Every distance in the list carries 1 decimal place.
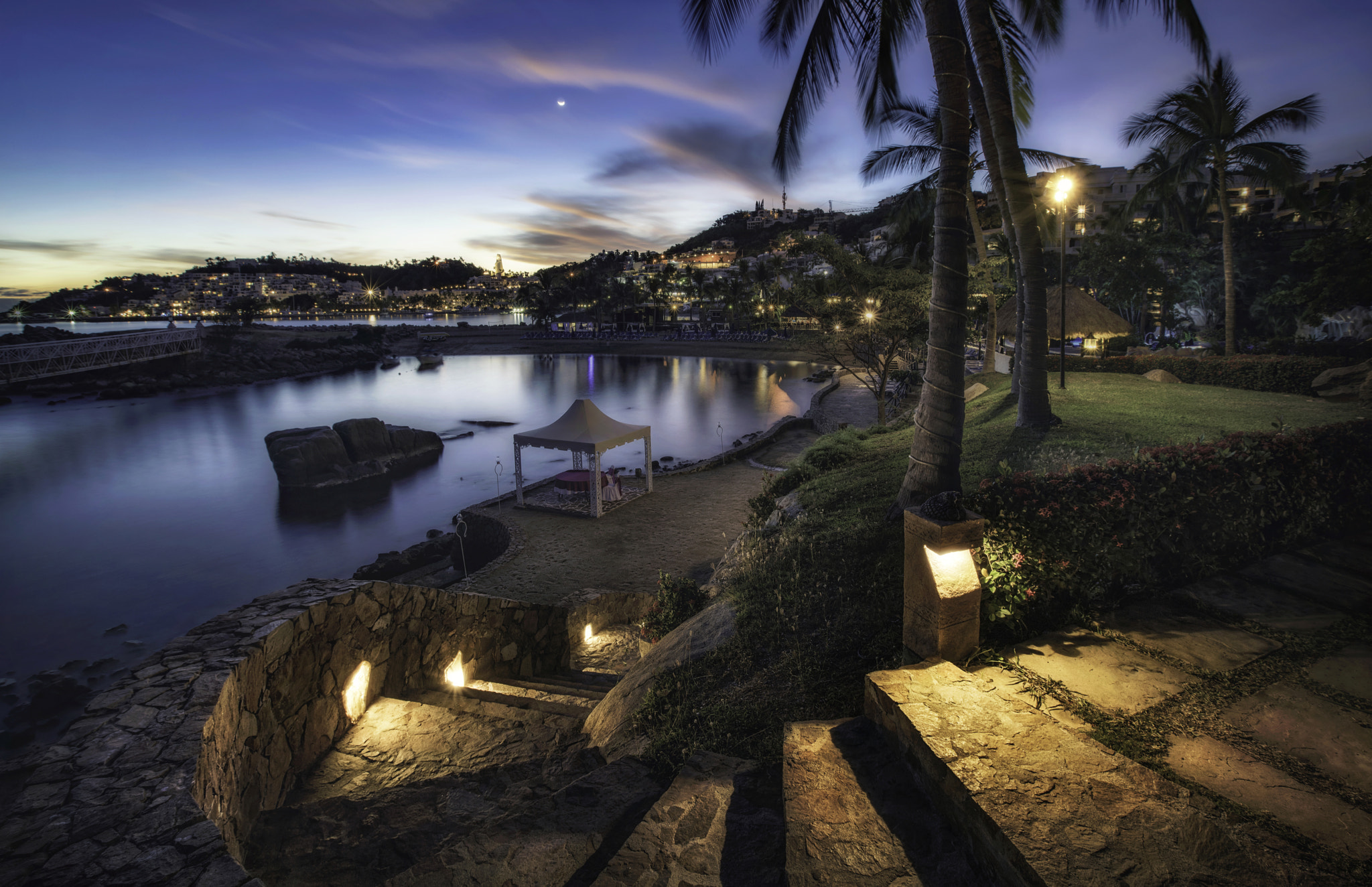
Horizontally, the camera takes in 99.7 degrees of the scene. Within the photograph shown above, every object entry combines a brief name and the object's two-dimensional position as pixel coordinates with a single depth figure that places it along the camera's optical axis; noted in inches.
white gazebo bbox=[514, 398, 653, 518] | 560.7
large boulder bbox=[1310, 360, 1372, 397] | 481.1
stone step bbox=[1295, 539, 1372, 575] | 215.0
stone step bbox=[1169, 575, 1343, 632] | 179.5
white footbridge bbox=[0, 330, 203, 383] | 1584.6
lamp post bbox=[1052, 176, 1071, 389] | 482.0
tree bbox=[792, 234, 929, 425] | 642.8
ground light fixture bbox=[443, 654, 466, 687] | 280.4
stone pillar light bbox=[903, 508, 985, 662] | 142.3
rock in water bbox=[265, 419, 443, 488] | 904.3
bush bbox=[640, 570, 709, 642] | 310.3
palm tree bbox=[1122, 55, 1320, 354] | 710.5
